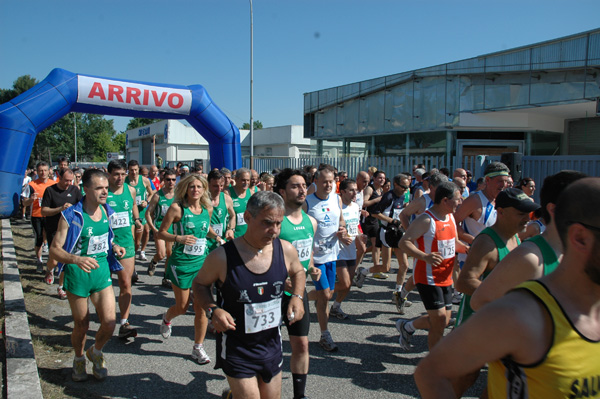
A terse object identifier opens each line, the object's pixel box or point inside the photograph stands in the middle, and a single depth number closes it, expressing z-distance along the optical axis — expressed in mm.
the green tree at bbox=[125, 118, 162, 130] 110612
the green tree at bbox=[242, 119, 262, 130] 145238
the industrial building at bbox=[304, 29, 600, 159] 17266
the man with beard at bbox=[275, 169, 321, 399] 3754
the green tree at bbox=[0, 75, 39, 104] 59134
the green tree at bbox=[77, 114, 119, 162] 80562
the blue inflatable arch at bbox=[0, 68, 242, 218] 9328
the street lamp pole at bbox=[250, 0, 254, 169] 21844
